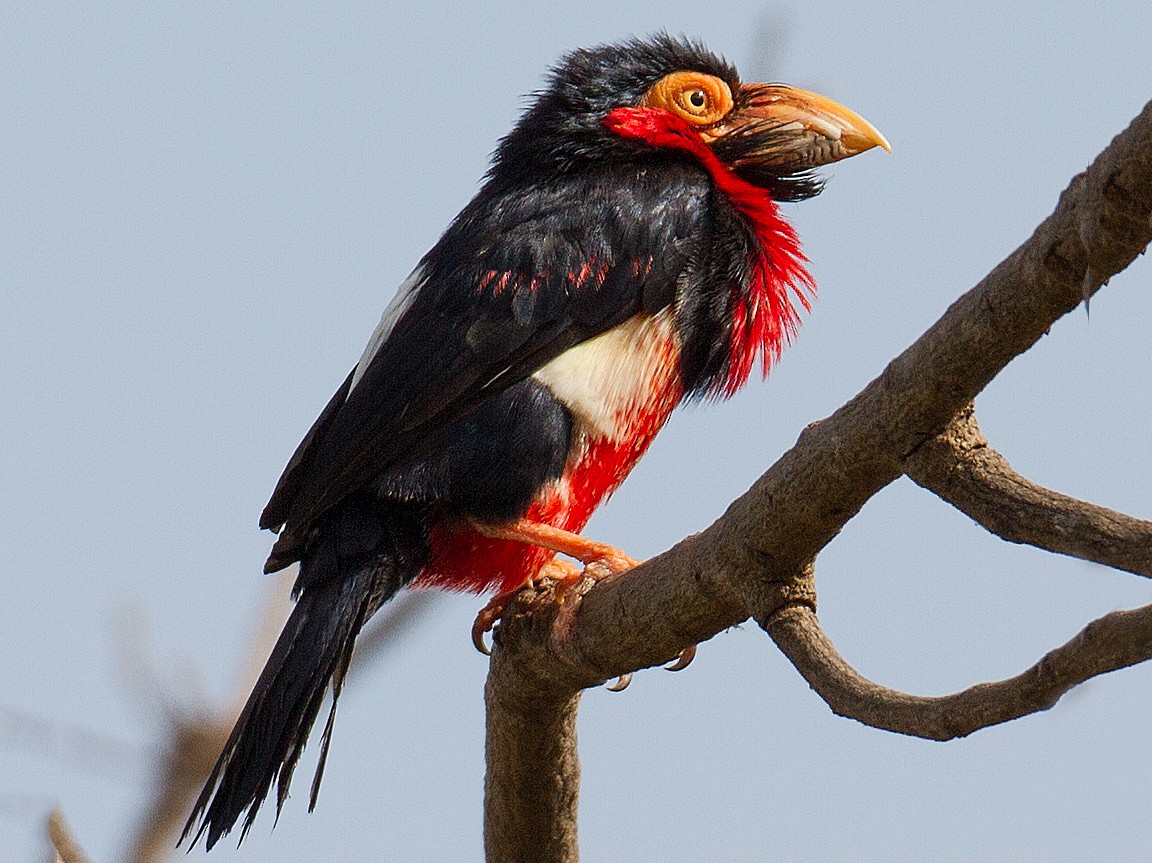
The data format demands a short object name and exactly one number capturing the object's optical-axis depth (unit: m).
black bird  7.37
